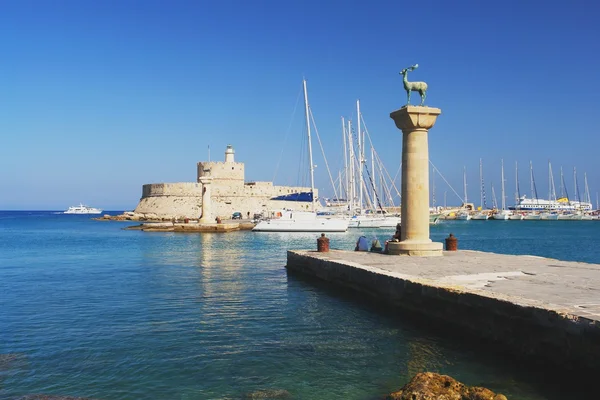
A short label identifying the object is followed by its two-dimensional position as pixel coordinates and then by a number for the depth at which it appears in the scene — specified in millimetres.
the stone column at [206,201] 46459
